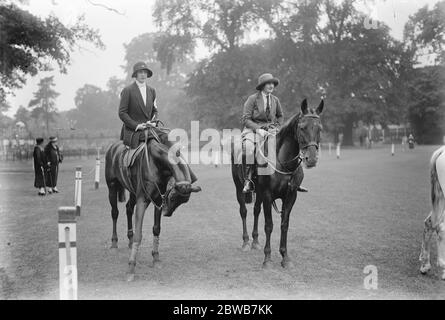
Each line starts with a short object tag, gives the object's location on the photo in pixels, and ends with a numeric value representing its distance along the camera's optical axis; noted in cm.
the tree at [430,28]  2656
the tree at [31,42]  1538
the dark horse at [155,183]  679
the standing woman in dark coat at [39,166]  1708
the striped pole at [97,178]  1850
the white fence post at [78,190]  1245
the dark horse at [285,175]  705
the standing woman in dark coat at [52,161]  1750
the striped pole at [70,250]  452
